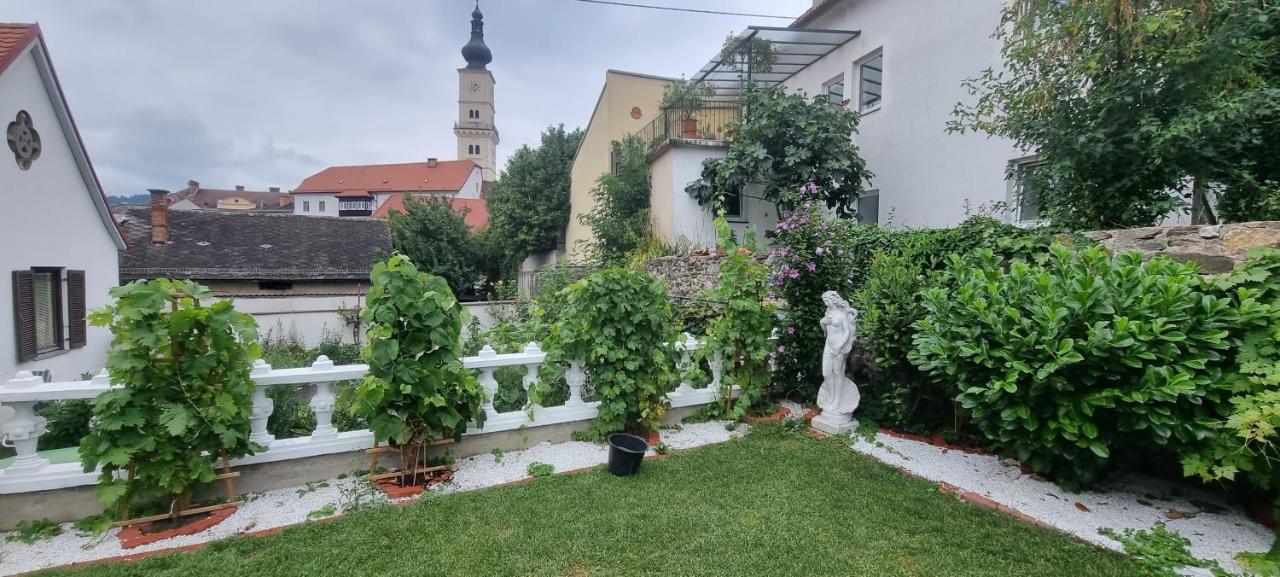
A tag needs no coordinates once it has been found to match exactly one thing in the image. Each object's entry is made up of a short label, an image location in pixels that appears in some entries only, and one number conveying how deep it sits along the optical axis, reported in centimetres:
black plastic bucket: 326
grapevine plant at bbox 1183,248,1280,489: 215
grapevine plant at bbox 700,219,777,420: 425
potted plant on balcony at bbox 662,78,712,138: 1062
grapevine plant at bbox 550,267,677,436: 371
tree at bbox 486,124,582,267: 1878
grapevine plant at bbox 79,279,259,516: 244
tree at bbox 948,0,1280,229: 337
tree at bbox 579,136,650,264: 1125
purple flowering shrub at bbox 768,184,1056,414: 397
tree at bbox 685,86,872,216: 803
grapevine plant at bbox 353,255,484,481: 296
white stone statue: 393
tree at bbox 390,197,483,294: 2030
